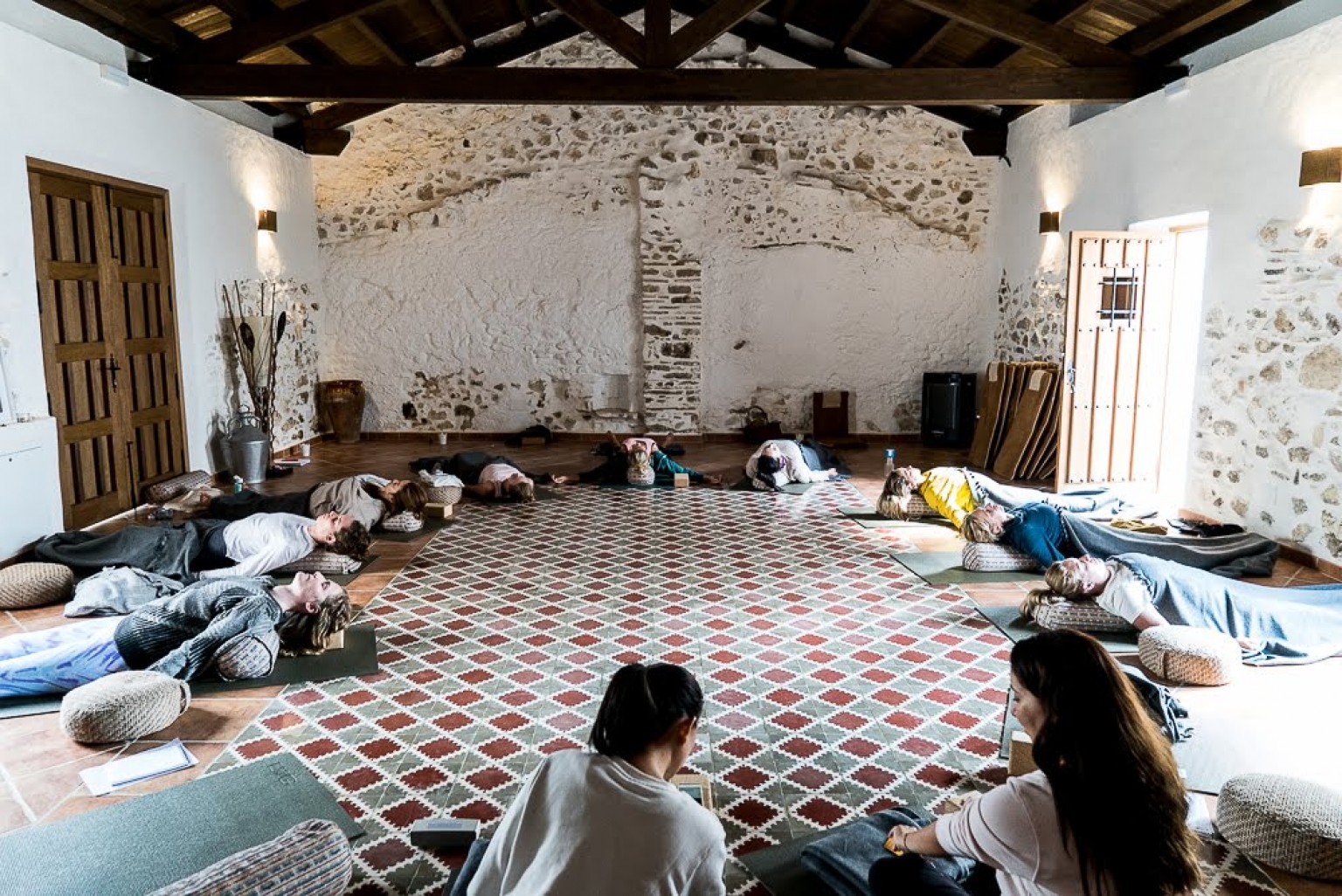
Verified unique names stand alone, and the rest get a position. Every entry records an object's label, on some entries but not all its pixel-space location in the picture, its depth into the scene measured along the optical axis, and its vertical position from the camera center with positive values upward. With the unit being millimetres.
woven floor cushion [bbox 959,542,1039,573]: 5473 -1251
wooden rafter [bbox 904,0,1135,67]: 7125 +2244
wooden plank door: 7324 -144
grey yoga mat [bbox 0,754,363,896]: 2578 -1424
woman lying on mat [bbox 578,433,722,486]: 8117 -1128
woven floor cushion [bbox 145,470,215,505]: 6926 -1126
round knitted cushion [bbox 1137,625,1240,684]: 3828 -1252
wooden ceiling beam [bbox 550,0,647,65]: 7332 +2328
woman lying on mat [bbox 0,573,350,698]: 3740 -1231
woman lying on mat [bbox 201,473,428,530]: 5922 -1051
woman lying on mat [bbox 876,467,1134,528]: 6324 -1058
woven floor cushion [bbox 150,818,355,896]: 2227 -1270
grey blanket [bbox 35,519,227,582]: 5078 -1171
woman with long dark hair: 1657 -803
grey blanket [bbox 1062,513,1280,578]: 5160 -1152
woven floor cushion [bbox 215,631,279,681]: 3830 -1284
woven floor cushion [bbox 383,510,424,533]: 6375 -1240
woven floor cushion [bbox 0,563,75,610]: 4859 -1273
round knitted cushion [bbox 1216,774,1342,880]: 2559 -1293
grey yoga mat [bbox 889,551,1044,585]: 5371 -1321
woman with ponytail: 1712 -877
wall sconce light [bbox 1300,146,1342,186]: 5232 +926
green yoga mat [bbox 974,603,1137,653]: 4285 -1341
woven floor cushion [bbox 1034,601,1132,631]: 4434 -1277
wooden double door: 6172 -34
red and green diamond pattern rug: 3035 -1397
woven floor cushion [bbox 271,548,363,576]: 5410 -1281
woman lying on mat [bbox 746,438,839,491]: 7891 -1084
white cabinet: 5484 -897
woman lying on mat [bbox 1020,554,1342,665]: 4141 -1165
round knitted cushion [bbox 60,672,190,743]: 3312 -1293
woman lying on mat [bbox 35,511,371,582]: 5051 -1129
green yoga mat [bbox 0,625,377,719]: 3668 -1387
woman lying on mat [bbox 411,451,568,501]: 7516 -1118
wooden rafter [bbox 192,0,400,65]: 7215 +2231
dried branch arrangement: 8516 -95
